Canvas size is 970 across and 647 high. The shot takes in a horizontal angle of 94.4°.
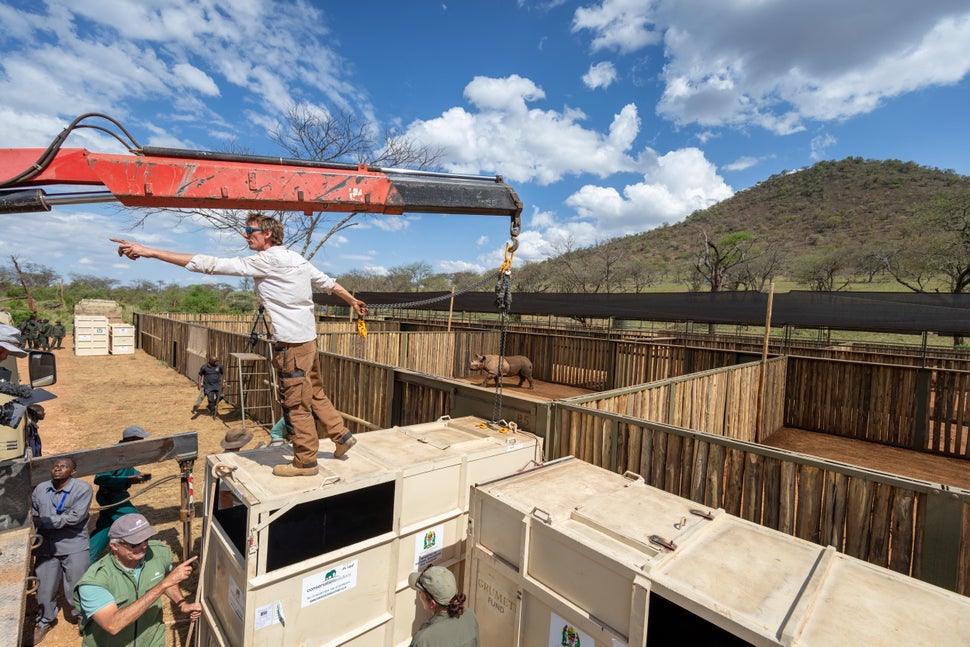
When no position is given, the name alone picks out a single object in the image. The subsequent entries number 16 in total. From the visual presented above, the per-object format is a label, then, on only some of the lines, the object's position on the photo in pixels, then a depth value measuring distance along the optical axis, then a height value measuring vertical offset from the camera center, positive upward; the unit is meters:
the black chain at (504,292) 4.57 +0.21
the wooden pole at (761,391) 8.89 -1.37
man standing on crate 3.30 -0.10
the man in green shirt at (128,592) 2.87 -2.01
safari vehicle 3.41 -0.94
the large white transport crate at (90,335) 22.78 -2.25
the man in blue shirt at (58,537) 4.12 -2.38
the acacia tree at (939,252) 30.76 +6.42
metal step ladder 11.41 -2.32
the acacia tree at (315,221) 19.73 +3.57
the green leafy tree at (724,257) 40.03 +6.72
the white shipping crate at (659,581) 1.99 -1.29
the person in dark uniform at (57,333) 24.19 -2.36
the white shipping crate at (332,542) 2.89 -1.75
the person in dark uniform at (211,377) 12.10 -2.15
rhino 14.09 -1.72
